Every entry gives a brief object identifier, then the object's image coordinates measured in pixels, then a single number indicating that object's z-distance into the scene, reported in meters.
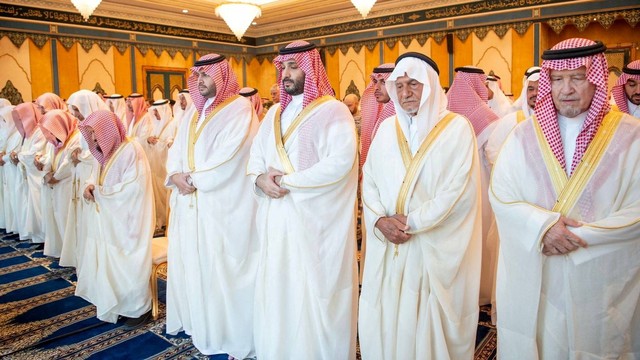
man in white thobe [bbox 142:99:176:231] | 6.85
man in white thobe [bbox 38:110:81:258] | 5.08
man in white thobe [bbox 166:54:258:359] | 3.05
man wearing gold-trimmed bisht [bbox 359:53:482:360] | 2.20
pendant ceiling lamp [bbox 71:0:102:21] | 7.23
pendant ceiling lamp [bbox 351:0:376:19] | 7.66
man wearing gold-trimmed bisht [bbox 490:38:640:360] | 1.77
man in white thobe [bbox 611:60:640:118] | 3.66
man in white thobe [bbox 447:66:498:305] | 3.55
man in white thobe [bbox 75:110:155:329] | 3.54
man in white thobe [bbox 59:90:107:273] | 4.34
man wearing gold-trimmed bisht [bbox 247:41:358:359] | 2.63
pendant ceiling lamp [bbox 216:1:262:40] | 8.80
